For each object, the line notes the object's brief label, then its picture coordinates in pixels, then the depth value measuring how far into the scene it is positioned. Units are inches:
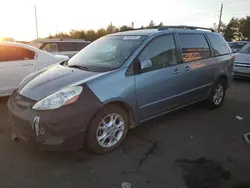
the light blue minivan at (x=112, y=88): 94.0
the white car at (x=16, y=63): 168.7
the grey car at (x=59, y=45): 309.7
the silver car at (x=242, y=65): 274.1
